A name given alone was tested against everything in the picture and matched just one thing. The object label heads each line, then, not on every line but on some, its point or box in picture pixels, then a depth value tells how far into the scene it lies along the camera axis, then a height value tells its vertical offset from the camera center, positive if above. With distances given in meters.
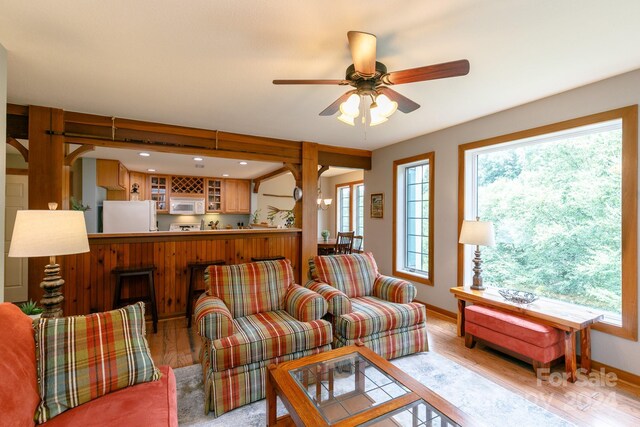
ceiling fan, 1.53 +0.80
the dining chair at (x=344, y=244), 5.67 -0.57
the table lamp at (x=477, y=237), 2.89 -0.22
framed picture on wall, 4.86 +0.17
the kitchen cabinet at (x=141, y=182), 6.55 +0.73
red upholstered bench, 2.28 -1.02
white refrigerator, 4.91 -0.03
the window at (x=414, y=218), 4.01 -0.05
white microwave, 6.96 +0.21
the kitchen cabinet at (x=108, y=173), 5.19 +0.75
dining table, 5.73 -0.64
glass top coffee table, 1.29 -0.90
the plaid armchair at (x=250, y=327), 1.88 -0.83
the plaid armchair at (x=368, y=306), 2.41 -0.84
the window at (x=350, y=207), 7.22 +0.20
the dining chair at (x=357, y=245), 5.93 -0.64
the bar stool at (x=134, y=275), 3.10 -0.74
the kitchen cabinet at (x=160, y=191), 6.85 +0.56
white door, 4.29 -0.70
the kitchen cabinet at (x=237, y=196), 7.58 +0.49
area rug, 1.83 -1.30
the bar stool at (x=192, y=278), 3.52 -0.79
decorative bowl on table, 2.60 -0.75
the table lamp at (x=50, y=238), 1.59 -0.14
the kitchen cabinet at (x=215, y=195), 7.40 +0.51
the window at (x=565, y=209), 2.27 +0.06
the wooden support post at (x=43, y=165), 2.84 +0.49
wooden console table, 2.24 -0.82
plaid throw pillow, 1.27 -0.69
